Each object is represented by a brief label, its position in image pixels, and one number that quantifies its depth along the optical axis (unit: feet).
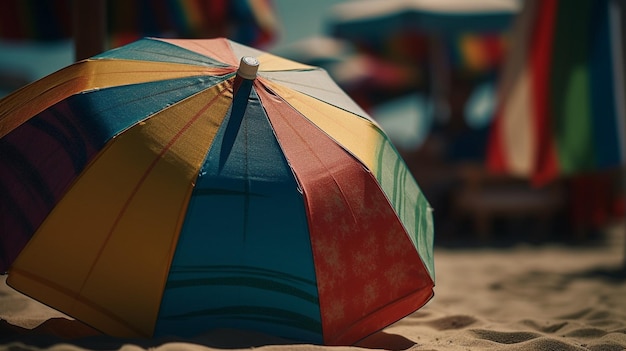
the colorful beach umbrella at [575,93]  16.92
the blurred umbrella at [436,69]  26.03
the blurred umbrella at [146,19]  17.70
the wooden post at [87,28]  11.42
